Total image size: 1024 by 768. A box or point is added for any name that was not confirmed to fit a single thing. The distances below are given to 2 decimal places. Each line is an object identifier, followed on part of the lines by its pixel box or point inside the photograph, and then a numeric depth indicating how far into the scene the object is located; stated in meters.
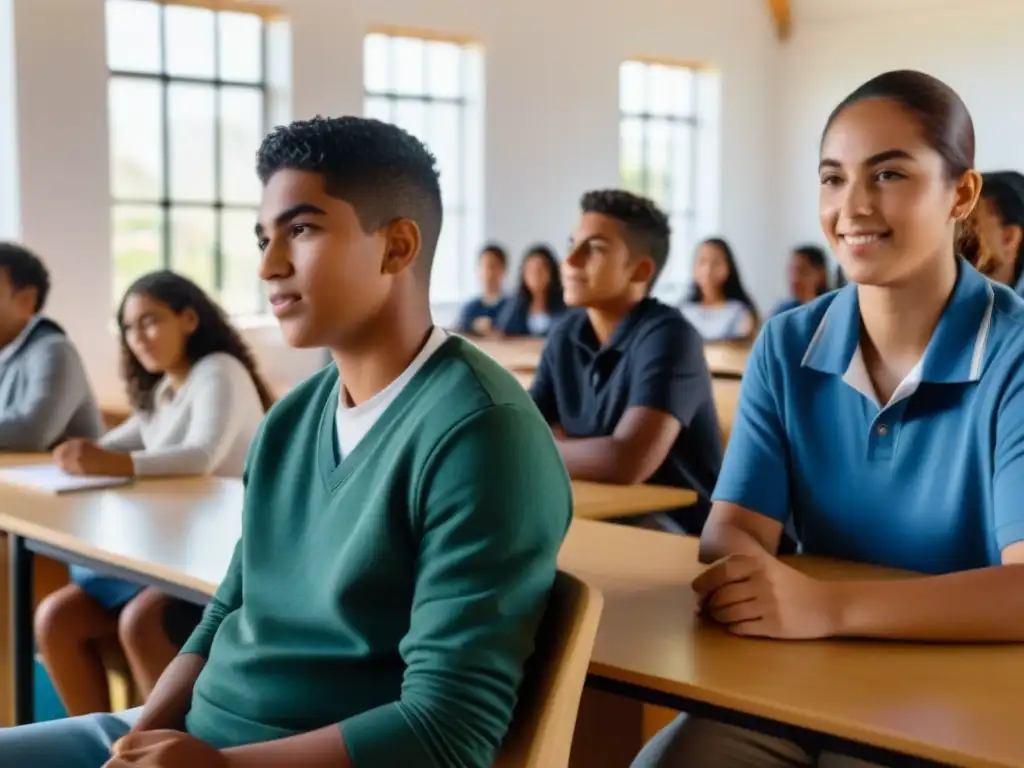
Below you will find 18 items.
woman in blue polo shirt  1.56
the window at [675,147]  9.58
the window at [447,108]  7.99
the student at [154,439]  2.67
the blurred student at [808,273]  8.95
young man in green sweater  1.26
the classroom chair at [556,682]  1.28
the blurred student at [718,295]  8.44
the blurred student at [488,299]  8.33
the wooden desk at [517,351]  6.02
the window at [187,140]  6.83
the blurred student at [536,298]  8.31
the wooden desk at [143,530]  2.10
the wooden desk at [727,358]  5.26
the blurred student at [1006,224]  3.03
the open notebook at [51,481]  2.72
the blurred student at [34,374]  3.41
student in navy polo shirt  2.85
